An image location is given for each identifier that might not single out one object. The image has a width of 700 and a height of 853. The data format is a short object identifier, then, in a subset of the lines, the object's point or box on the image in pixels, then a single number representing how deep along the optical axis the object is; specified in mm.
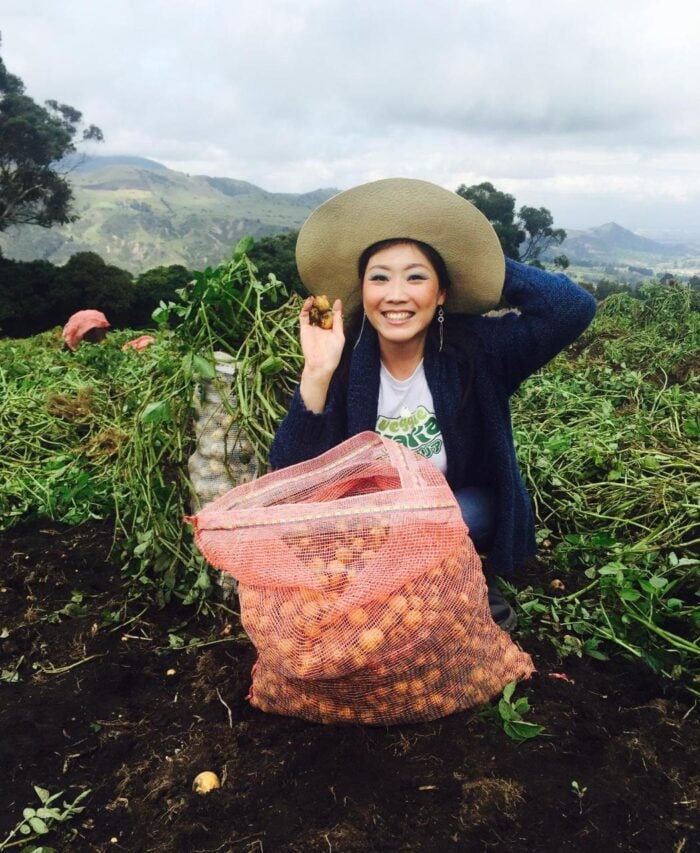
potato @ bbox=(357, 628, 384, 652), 1254
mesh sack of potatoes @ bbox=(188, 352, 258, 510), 2021
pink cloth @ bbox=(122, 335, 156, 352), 4630
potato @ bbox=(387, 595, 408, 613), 1277
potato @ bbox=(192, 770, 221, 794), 1343
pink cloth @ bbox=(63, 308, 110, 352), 6258
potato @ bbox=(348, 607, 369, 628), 1254
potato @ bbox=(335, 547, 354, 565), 1307
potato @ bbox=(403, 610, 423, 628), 1291
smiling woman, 1669
